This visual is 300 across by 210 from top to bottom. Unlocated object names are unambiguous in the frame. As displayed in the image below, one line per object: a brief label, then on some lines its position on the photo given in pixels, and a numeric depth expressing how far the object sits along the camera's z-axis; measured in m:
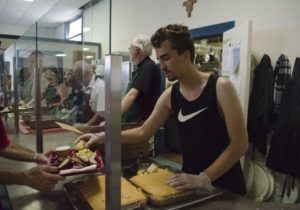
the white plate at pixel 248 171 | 2.48
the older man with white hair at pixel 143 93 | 2.01
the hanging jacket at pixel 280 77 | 2.31
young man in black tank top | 1.07
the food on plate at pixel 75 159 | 0.92
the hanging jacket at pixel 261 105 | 2.42
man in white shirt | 2.35
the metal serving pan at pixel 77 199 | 0.81
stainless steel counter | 0.86
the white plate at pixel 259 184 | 2.39
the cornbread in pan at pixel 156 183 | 0.87
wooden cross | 3.34
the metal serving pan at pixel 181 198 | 0.83
